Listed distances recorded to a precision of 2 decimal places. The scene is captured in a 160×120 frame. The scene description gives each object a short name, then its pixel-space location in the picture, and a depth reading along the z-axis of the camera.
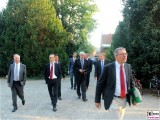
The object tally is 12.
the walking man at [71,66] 9.02
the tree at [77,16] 20.13
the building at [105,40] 40.34
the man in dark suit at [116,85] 3.16
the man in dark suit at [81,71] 6.75
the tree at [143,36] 7.47
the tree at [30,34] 12.65
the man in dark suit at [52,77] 5.55
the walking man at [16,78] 5.59
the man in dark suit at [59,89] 6.80
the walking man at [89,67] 7.25
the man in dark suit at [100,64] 7.00
